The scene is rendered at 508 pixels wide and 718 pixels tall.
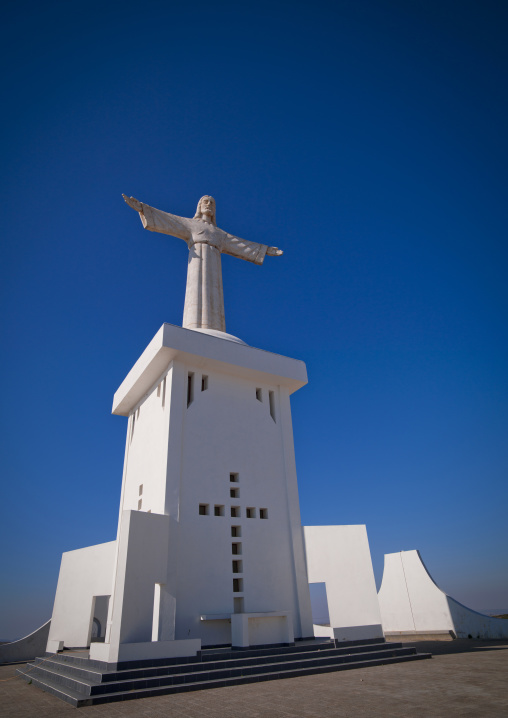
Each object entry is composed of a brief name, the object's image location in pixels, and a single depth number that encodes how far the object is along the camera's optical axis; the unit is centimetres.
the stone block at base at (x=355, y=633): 1089
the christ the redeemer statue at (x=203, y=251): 1597
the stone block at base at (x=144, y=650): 877
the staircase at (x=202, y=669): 771
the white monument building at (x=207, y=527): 1043
